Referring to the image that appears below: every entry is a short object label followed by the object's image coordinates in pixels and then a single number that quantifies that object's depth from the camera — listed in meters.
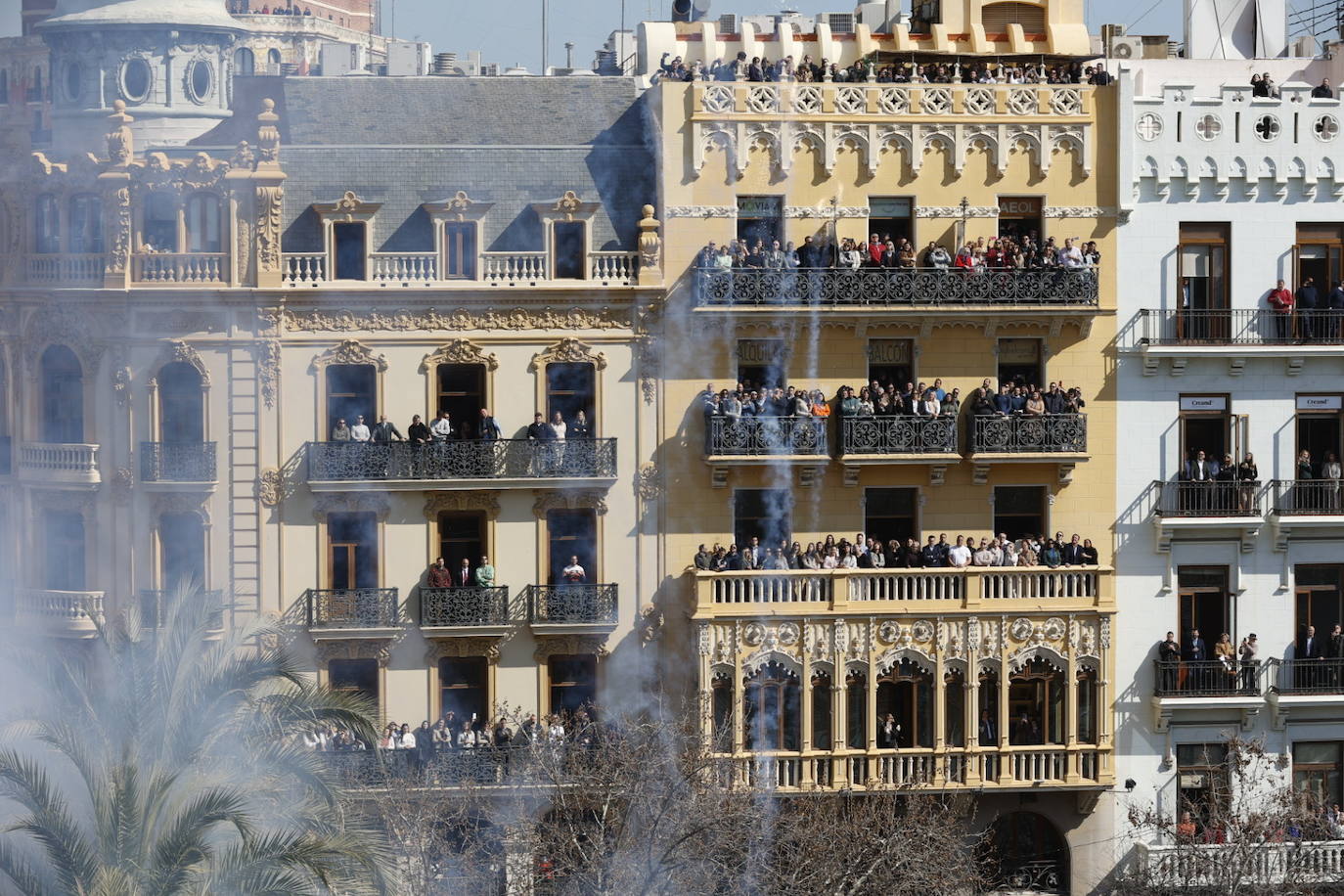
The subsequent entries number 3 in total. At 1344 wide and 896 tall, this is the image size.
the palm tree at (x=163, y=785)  48.44
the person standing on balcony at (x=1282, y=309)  78.06
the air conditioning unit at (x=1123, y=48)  85.19
